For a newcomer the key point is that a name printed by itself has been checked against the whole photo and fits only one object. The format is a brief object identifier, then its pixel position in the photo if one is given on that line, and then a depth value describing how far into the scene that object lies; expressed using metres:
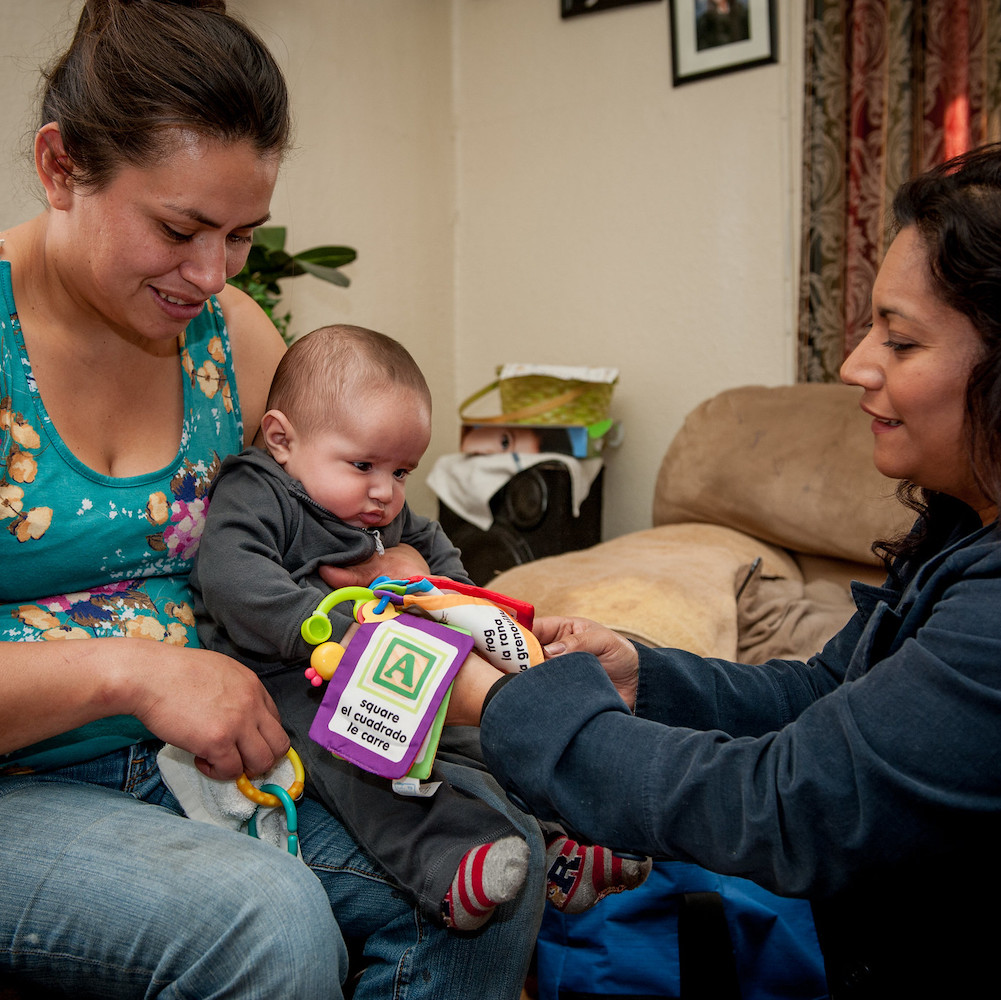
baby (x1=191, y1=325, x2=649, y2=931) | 0.97
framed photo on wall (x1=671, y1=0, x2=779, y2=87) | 3.10
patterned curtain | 2.79
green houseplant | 2.62
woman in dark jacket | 0.74
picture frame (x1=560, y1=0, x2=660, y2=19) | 3.36
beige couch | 1.92
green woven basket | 3.23
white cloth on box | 3.09
